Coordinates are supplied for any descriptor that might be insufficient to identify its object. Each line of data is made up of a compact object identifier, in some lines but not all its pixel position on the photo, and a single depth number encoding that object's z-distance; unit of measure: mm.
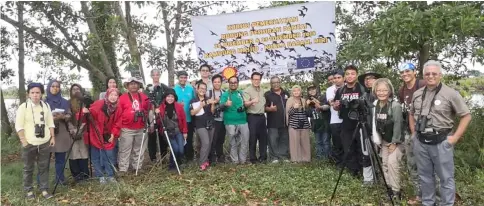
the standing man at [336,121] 6195
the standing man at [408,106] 4723
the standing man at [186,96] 6836
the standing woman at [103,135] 5996
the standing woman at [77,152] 6016
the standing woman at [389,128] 4562
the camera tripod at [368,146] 4492
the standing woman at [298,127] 6887
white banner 7559
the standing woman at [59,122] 5844
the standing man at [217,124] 6802
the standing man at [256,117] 6961
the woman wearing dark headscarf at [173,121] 6406
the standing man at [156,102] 6580
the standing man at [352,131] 5238
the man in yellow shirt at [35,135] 5297
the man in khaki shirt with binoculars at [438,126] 4043
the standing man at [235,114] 6832
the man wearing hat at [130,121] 6199
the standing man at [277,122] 7027
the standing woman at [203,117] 6617
